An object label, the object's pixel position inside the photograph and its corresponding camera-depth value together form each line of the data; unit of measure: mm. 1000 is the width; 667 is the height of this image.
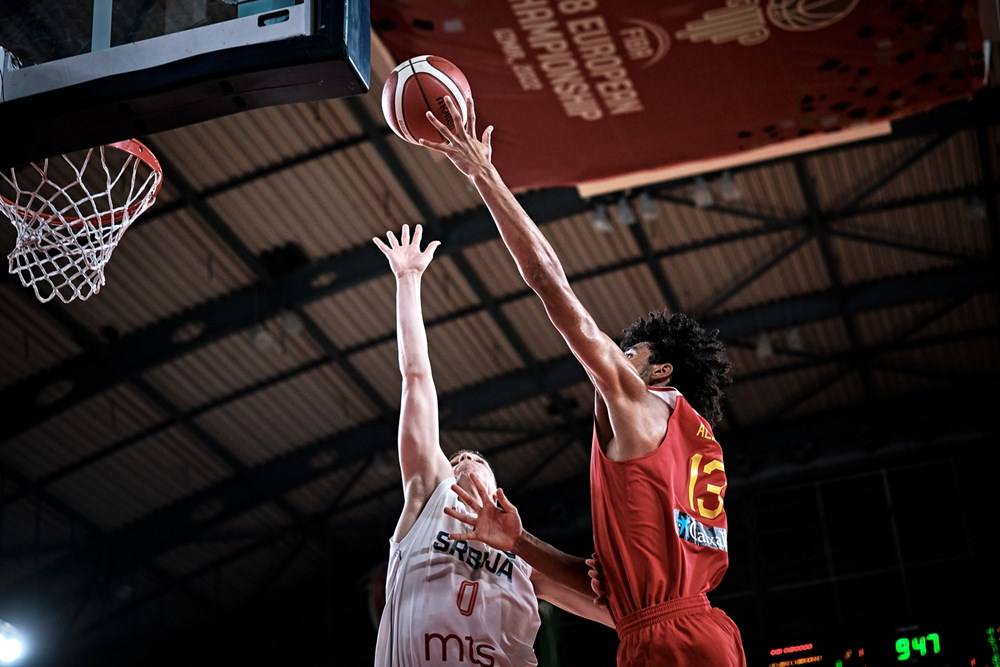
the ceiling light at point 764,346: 15359
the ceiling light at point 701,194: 13094
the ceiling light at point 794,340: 15586
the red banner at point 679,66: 8055
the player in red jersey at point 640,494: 4195
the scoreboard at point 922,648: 11570
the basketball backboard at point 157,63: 4930
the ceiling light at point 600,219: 13297
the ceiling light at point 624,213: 13344
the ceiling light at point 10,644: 15164
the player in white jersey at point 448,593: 5109
